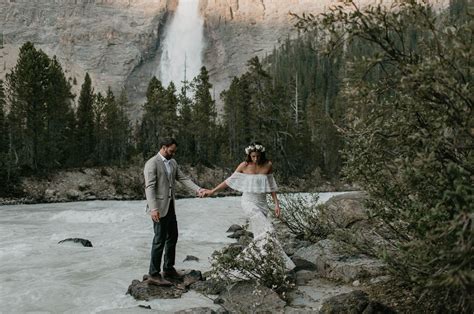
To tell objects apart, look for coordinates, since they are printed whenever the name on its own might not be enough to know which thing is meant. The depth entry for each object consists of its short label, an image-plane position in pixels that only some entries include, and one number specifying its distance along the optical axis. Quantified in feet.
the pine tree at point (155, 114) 209.46
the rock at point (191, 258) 38.24
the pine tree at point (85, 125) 204.13
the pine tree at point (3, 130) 166.40
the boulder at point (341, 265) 26.55
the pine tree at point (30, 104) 160.97
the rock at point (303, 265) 29.91
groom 28.17
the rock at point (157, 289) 26.64
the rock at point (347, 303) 19.16
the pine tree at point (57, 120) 169.68
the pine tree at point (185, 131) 212.56
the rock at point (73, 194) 136.56
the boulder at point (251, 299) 22.36
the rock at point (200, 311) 21.63
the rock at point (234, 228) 56.54
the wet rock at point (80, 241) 46.40
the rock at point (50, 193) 134.29
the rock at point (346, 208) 41.55
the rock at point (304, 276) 27.40
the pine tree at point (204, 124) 210.38
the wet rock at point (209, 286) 26.94
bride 29.07
